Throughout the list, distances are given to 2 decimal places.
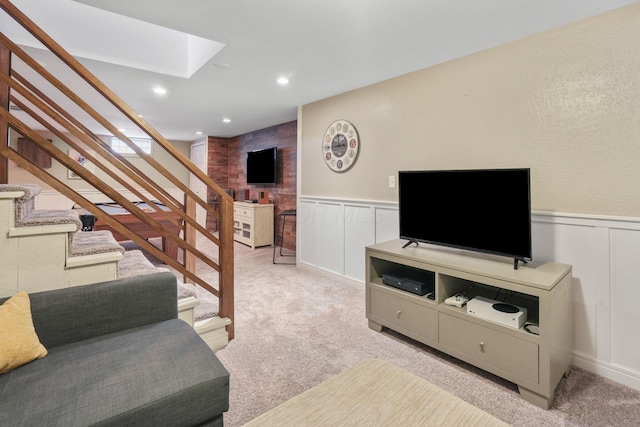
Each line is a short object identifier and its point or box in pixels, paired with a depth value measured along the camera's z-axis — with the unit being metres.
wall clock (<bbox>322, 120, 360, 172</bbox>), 3.64
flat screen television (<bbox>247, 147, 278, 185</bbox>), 5.82
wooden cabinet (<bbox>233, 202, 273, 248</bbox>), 5.82
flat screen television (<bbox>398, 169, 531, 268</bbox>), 2.01
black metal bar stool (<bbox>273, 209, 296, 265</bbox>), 4.97
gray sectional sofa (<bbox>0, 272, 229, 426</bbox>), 1.08
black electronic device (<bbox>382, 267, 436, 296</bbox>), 2.33
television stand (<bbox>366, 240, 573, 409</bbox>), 1.72
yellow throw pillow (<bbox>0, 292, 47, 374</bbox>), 1.24
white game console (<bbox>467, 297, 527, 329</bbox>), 1.85
